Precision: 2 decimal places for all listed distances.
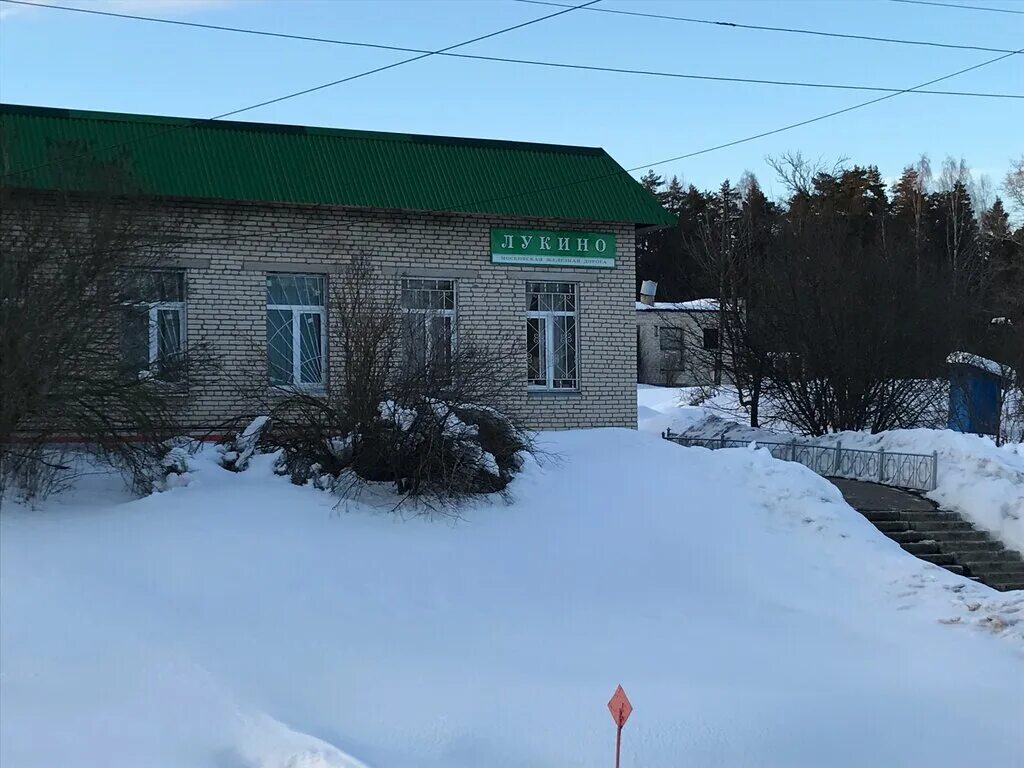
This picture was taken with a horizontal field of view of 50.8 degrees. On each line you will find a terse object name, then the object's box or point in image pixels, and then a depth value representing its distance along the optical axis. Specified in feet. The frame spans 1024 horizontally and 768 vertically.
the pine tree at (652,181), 227.40
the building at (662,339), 116.06
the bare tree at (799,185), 159.63
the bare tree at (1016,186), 169.78
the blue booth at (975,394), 76.48
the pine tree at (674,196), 211.20
